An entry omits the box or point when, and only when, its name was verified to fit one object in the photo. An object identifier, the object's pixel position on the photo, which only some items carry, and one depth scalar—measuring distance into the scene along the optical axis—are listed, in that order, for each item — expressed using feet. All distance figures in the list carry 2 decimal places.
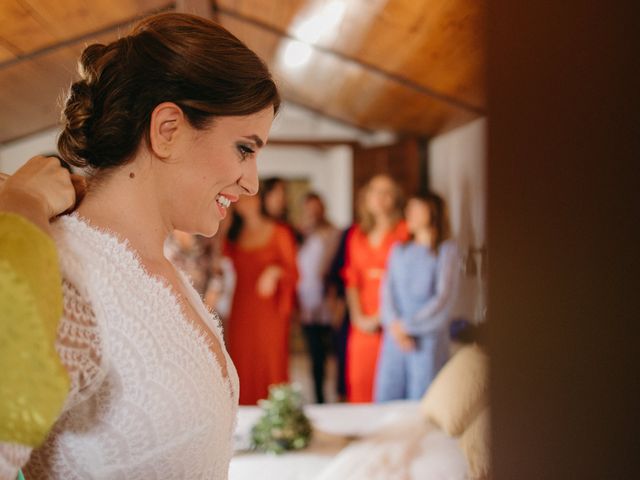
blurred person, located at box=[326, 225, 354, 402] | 12.47
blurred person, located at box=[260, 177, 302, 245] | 11.55
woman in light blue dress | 9.72
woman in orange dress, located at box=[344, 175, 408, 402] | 10.91
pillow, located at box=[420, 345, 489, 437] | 4.94
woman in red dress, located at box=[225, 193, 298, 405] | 10.78
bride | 2.18
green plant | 5.99
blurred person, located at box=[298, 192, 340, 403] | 13.21
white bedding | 5.10
